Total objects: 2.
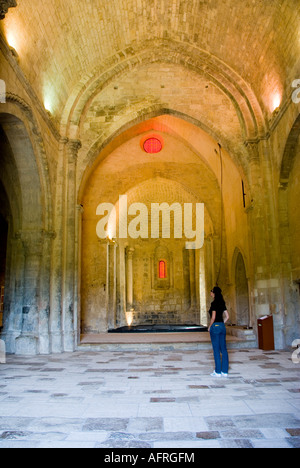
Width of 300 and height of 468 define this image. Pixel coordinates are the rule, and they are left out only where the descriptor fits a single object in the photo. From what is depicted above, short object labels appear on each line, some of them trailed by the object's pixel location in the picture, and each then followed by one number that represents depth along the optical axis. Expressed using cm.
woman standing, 586
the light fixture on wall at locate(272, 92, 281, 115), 927
